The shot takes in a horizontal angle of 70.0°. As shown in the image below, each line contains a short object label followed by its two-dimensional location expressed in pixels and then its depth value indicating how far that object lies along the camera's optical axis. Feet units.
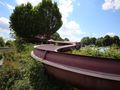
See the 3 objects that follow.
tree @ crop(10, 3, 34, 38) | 50.62
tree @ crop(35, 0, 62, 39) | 53.49
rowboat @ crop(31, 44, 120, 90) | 8.57
